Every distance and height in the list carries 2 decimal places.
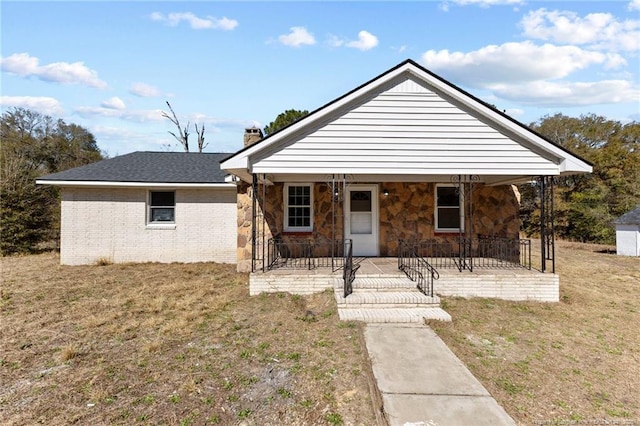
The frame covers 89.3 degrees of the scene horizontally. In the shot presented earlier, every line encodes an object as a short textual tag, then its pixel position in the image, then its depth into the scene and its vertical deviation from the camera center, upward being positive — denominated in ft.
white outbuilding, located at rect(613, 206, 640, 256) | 55.88 -2.76
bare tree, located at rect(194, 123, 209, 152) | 108.82 +27.57
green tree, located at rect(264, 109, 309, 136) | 91.66 +29.34
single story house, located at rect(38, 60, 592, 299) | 28.14 +3.81
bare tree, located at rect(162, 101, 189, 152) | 104.14 +27.87
